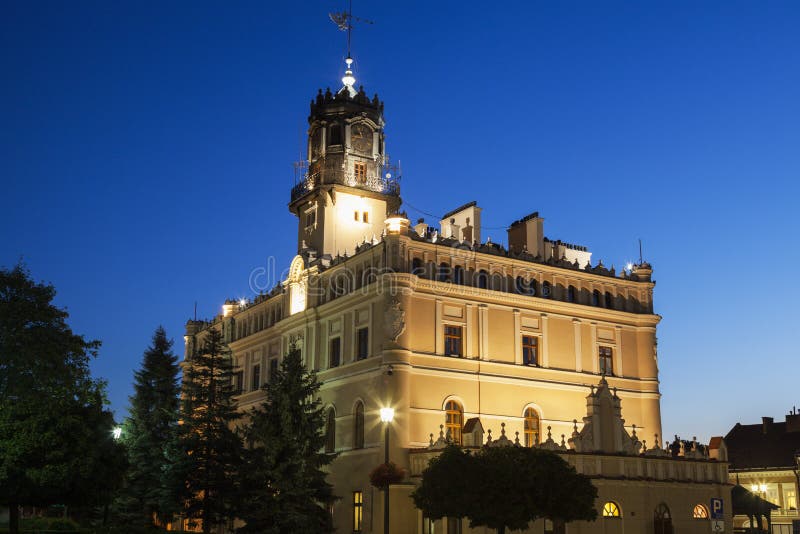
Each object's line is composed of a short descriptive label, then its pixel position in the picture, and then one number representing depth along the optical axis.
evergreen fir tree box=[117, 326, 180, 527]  52.28
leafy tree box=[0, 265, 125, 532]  37.94
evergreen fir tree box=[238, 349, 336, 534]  40.38
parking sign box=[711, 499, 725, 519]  29.88
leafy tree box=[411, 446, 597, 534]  37.53
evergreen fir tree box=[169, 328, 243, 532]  46.50
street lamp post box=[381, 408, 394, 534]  39.38
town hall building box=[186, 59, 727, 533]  48.69
